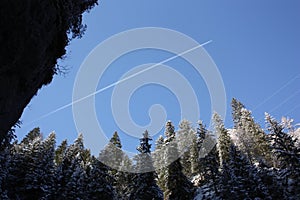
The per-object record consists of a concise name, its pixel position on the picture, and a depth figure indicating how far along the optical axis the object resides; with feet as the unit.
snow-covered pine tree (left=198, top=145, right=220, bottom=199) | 142.20
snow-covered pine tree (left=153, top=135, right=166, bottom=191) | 157.93
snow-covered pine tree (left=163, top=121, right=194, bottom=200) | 121.49
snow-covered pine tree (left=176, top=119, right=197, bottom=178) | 176.19
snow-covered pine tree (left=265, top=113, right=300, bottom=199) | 107.76
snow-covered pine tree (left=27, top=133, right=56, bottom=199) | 94.22
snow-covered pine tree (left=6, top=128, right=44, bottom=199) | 93.86
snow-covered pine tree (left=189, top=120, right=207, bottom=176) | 159.84
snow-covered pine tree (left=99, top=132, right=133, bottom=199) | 124.96
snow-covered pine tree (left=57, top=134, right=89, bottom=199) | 95.09
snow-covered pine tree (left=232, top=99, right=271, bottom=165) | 175.63
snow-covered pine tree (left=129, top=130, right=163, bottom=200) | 103.65
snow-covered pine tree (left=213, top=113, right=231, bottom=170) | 171.63
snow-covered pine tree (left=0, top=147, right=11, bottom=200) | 76.46
